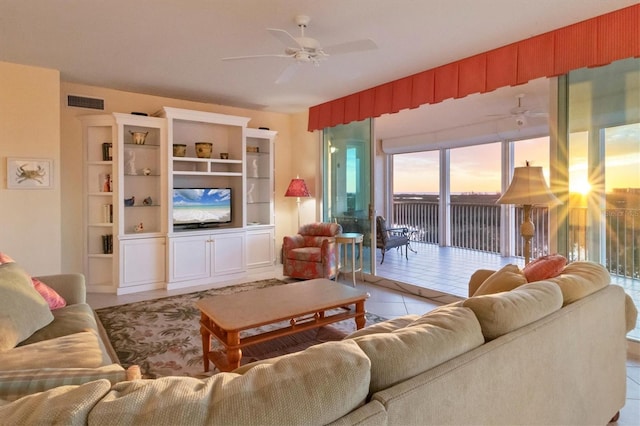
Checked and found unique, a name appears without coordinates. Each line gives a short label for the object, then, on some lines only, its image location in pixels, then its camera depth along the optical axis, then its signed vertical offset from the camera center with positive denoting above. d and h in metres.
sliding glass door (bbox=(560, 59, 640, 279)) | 2.90 +0.34
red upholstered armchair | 4.93 -0.59
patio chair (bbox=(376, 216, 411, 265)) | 6.41 -0.55
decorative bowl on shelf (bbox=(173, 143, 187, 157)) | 5.00 +0.79
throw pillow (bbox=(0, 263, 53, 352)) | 1.87 -0.54
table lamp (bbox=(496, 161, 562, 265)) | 2.74 +0.11
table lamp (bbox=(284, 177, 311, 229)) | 5.71 +0.30
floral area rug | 2.62 -1.08
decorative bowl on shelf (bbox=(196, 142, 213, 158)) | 5.19 +0.83
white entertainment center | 4.62 +0.08
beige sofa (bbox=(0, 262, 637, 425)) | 0.75 -0.43
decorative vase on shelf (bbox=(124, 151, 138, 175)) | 4.80 +0.58
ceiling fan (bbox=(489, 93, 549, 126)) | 5.23 +1.38
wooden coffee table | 2.32 -0.70
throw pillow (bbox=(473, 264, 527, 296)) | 1.90 -0.38
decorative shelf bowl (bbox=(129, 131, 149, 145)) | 4.79 +0.93
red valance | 2.76 +1.30
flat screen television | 5.04 +0.02
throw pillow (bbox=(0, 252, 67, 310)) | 2.42 -0.55
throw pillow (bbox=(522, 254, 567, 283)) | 2.00 -0.34
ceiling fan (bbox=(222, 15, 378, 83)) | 2.80 +1.25
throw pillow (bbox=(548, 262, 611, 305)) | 1.68 -0.35
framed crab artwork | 3.89 +0.39
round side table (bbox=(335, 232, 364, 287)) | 4.91 -0.52
